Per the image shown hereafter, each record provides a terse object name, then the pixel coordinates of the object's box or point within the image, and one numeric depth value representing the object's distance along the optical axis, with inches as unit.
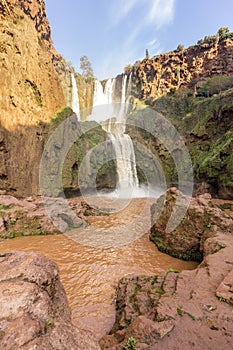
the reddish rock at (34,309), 55.4
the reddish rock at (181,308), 85.8
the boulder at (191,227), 231.6
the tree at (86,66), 2129.7
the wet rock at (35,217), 301.0
